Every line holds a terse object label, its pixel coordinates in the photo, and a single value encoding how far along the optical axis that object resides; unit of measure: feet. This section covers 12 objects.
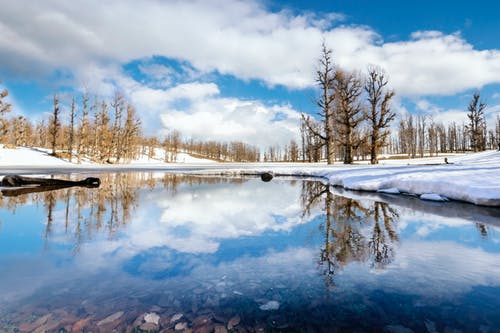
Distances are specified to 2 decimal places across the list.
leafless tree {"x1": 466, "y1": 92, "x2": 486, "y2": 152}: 170.60
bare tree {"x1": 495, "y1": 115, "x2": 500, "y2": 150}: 235.28
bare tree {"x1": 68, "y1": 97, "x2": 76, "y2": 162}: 146.94
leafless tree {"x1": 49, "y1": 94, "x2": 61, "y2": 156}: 149.79
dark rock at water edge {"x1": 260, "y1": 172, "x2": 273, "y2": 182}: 61.29
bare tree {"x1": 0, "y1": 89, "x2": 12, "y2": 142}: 122.52
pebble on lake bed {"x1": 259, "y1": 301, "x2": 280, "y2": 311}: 8.50
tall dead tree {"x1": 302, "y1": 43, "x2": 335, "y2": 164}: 98.07
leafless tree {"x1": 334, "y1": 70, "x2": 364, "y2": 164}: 96.84
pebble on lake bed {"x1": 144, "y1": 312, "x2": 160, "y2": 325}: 7.72
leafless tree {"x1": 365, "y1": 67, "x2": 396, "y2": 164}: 95.09
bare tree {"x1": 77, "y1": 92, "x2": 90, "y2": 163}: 149.59
